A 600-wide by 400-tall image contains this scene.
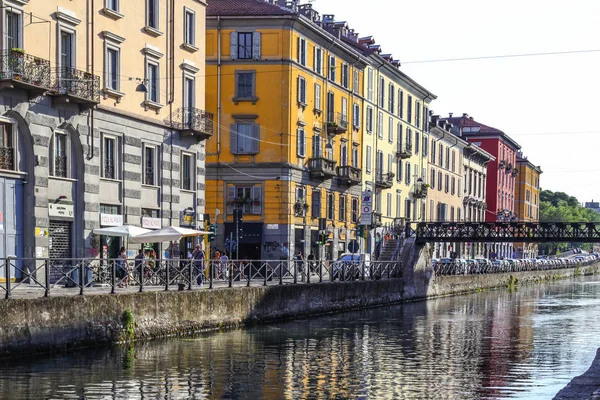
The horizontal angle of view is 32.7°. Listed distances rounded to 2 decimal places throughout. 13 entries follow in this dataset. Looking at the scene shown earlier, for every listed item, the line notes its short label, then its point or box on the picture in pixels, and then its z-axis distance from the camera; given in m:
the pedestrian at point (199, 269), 32.69
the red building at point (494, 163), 124.95
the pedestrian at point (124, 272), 29.11
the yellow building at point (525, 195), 143.90
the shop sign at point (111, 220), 38.64
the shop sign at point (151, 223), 41.66
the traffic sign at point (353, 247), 62.94
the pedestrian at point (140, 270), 28.88
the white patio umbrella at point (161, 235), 35.94
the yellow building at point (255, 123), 58.91
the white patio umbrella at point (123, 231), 36.16
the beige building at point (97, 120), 34.16
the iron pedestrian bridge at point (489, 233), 57.81
